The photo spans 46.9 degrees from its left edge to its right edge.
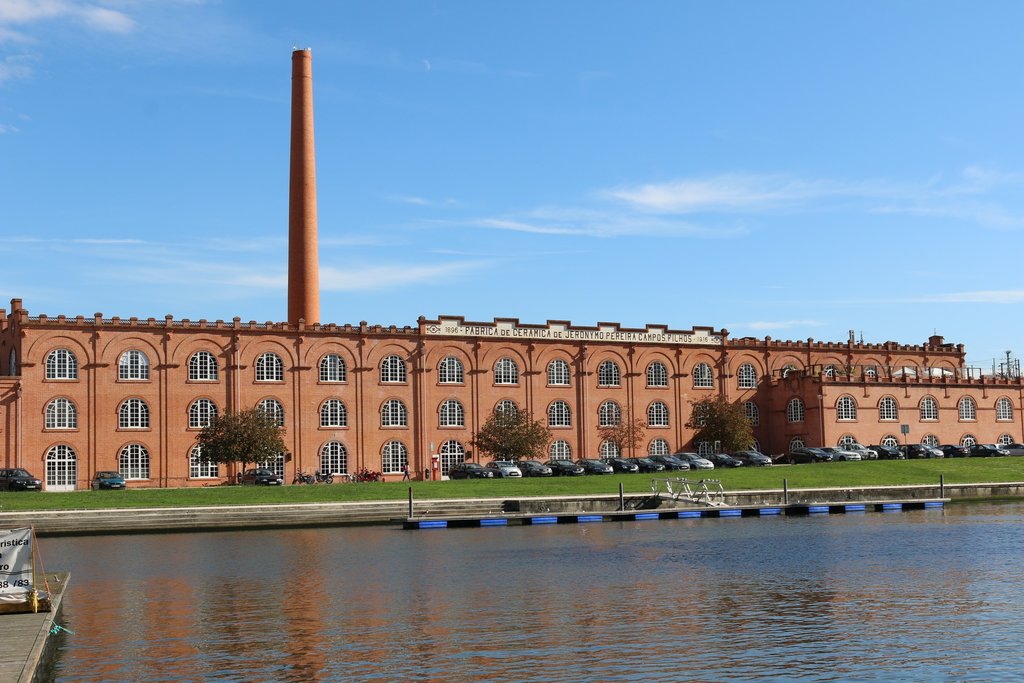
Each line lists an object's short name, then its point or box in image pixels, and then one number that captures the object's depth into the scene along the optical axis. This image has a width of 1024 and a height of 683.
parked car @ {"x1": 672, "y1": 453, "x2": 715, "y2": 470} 79.68
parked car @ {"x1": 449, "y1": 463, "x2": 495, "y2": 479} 73.88
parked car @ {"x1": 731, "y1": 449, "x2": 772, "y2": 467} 82.44
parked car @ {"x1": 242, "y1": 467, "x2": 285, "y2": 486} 72.44
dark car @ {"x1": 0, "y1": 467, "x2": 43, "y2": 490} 64.62
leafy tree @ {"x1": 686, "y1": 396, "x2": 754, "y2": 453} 88.00
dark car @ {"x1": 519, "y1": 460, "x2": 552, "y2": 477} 75.38
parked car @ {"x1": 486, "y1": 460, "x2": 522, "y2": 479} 73.88
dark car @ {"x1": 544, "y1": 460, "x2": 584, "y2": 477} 76.88
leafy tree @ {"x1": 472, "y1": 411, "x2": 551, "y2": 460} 80.88
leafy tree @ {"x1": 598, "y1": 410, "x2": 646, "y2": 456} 87.75
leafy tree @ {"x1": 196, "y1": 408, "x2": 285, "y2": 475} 72.75
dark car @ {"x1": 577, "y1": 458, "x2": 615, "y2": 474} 77.75
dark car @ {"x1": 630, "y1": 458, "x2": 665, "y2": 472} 79.00
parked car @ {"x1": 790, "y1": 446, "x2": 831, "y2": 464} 82.62
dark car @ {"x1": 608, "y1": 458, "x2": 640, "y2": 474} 78.88
